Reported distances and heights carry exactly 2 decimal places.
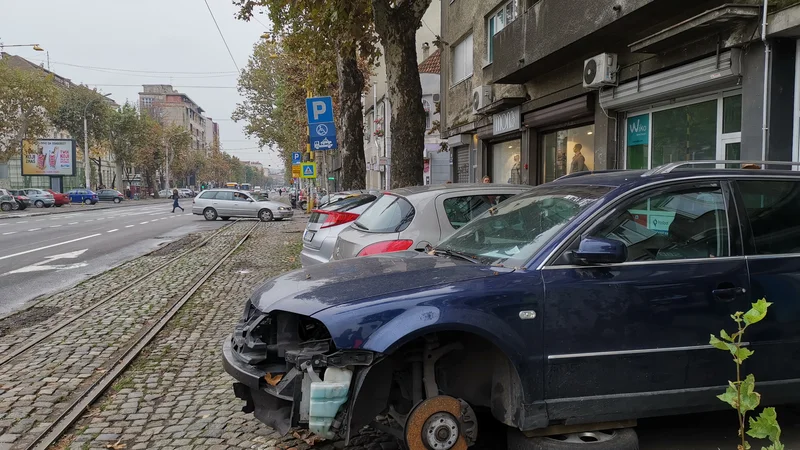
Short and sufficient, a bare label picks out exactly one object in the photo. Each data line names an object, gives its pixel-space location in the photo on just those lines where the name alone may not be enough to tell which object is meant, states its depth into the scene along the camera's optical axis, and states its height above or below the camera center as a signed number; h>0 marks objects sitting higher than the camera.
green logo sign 10.16 +1.07
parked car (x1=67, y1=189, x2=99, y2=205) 50.44 -0.37
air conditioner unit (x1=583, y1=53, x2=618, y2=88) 10.03 +2.08
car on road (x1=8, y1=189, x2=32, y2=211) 39.06 -0.54
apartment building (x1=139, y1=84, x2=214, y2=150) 119.31 +18.24
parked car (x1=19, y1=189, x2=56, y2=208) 43.59 -0.46
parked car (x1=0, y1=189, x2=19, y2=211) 38.38 -0.60
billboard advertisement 51.66 +2.92
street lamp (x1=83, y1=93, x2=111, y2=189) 49.30 +3.48
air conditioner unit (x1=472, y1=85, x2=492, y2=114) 15.62 +2.53
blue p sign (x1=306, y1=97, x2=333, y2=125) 17.70 +2.50
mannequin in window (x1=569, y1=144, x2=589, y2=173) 12.38 +0.62
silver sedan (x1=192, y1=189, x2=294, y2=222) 28.66 -0.72
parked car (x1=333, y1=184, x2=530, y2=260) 5.93 -0.26
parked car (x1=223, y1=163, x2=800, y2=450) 3.00 -0.71
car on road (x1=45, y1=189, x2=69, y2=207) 44.88 -0.49
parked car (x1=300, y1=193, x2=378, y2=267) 8.41 -0.52
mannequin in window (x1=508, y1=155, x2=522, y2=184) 15.62 +0.43
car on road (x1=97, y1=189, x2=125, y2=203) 55.91 -0.32
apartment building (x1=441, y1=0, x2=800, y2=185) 7.20 +1.78
